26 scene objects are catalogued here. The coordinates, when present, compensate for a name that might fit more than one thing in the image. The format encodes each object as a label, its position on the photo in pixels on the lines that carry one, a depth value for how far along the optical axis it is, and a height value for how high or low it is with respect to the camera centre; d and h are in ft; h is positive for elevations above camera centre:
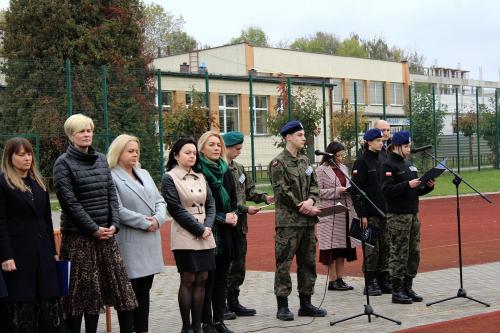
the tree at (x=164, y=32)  255.23 +36.07
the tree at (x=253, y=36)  318.65 +41.05
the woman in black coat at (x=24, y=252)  21.08 -2.74
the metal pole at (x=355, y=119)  96.32 +2.10
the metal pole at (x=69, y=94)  71.06 +4.59
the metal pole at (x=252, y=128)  85.92 +1.32
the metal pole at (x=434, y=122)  111.14 +1.66
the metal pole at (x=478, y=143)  124.16 -1.56
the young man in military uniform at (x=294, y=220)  27.45 -2.74
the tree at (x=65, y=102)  71.82 +4.01
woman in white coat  23.25 -2.21
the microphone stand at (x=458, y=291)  28.91 -5.73
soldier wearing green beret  28.30 -2.78
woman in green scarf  25.45 -2.50
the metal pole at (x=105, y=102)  73.87 +3.90
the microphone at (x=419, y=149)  29.54 -0.52
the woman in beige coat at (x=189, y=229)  23.94 -2.53
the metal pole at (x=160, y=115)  76.78 +2.69
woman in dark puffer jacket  22.02 -2.29
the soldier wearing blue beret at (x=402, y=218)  30.09 -3.11
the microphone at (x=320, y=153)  27.78 -0.53
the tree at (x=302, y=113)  89.97 +2.82
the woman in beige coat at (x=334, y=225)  33.45 -3.62
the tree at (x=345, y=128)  96.12 +1.10
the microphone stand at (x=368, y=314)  26.27 -5.84
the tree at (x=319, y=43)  327.06 +38.73
